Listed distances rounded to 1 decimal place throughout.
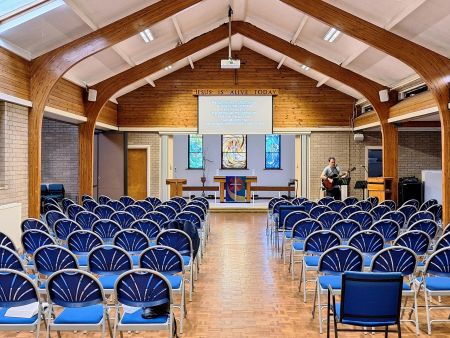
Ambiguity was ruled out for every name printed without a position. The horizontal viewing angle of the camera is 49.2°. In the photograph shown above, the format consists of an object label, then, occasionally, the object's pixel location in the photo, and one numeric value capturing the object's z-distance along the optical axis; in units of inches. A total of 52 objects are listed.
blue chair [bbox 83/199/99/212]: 415.8
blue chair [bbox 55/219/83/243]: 273.3
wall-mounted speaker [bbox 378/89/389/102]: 534.5
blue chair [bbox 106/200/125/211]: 417.6
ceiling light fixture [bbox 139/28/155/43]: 453.4
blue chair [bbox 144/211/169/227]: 319.3
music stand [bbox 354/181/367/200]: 595.8
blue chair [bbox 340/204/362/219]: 358.6
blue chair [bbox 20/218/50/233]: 276.3
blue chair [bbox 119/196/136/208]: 468.1
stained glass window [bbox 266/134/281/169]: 860.6
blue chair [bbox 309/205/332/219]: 358.0
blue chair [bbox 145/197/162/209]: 454.0
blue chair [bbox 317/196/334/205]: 441.8
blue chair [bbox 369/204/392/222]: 362.3
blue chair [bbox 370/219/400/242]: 281.0
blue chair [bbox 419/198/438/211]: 421.7
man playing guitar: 507.5
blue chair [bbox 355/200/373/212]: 411.9
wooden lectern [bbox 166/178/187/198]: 656.2
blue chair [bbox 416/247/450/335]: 191.9
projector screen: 648.4
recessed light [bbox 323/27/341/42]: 449.7
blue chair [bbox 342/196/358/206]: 449.6
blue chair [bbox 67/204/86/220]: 366.5
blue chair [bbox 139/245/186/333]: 190.5
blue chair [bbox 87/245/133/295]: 191.2
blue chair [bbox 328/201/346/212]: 407.5
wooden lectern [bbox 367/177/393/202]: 515.5
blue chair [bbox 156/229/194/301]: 232.4
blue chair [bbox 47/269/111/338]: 150.2
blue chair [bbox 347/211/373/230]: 308.0
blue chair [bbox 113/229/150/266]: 230.8
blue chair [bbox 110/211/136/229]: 316.2
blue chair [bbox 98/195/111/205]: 459.2
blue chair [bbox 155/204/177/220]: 362.4
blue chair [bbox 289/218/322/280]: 276.2
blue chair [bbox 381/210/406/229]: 319.6
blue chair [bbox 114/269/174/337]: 151.7
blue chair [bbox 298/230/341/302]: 232.1
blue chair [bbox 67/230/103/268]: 231.0
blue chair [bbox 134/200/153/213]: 416.1
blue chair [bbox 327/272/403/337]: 153.6
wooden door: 690.8
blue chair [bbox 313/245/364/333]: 193.3
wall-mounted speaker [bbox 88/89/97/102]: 535.2
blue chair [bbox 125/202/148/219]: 365.8
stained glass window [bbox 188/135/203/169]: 856.3
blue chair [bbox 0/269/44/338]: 150.3
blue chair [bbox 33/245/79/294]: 190.1
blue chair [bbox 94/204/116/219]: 366.6
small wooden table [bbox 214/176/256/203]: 729.6
